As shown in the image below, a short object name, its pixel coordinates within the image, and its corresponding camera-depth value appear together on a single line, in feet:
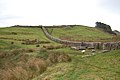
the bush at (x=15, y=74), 21.19
